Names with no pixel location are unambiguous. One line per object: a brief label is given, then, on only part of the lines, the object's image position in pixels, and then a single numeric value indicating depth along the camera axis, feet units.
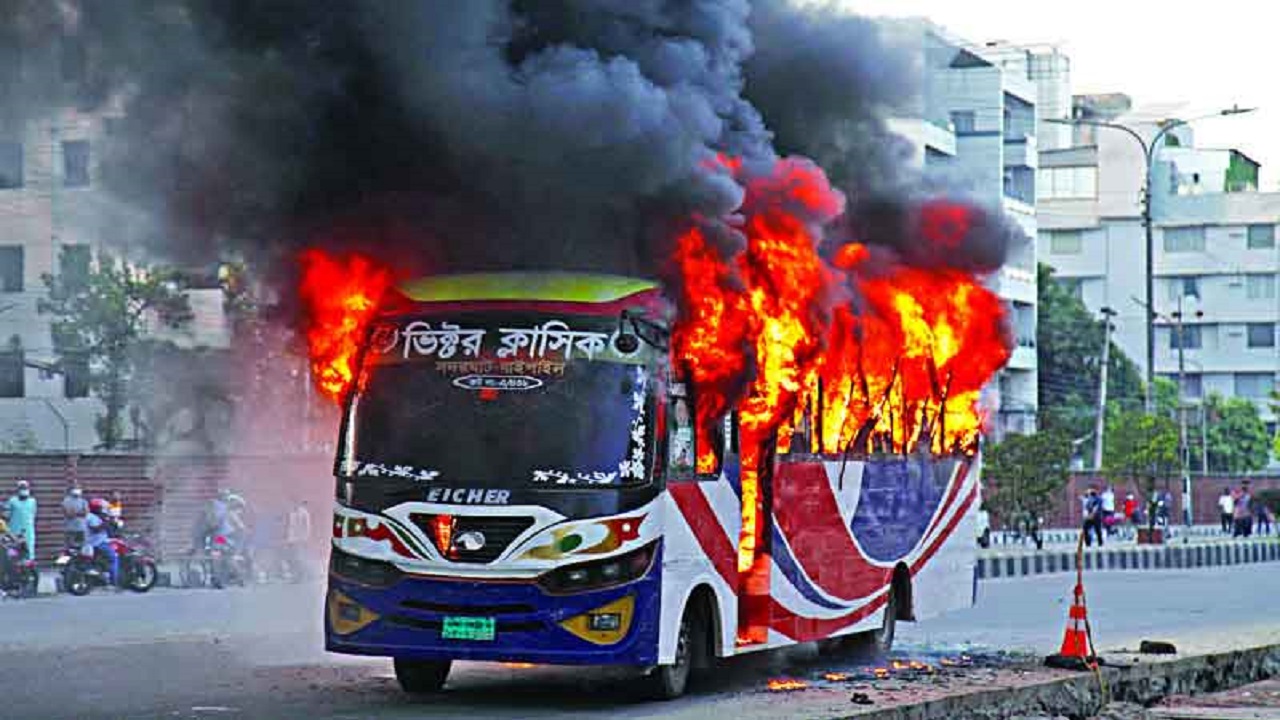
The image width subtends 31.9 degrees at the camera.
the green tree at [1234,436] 291.58
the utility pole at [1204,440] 268.50
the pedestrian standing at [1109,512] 183.32
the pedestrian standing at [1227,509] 199.72
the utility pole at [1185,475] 180.34
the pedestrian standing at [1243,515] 187.32
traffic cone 53.57
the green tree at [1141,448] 198.49
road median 124.57
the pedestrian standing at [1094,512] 153.69
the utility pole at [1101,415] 230.89
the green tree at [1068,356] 271.28
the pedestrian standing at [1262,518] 217.44
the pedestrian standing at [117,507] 92.68
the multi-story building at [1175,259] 313.12
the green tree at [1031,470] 143.23
